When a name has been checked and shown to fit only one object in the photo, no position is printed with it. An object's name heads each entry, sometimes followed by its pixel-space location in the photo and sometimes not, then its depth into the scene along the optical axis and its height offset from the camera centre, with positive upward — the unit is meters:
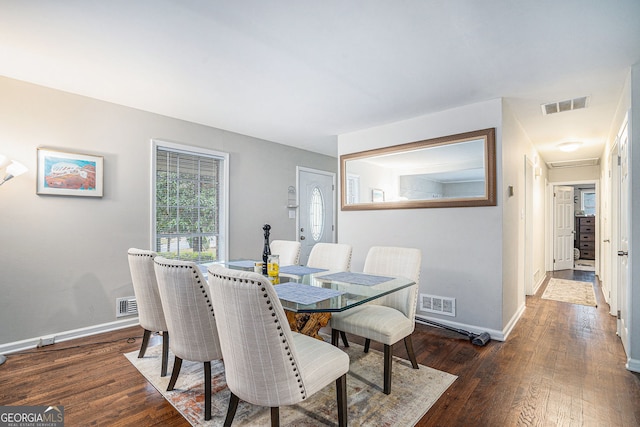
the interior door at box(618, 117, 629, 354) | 2.59 -0.21
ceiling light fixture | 4.55 +1.05
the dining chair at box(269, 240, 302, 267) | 3.24 -0.39
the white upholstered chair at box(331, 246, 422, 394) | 2.08 -0.72
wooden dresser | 8.44 -0.54
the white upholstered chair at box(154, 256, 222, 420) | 1.75 -0.57
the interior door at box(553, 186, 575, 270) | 6.70 -0.24
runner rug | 4.45 -1.19
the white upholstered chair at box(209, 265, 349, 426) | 1.29 -0.57
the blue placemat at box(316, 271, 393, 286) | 2.21 -0.47
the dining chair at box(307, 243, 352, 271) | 2.96 -0.41
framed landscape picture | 2.86 +0.39
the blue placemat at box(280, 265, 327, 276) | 2.61 -0.47
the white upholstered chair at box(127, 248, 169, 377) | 2.22 -0.59
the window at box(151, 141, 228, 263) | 3.65 +0.15
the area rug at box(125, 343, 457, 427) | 1.79 -1.17
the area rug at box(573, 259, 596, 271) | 7.15 -1.18
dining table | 1.69 -0.48
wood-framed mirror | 3.17 +0.48
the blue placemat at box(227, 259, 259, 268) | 2.97 -0.48
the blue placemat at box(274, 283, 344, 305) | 1.76 -0.48
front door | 5.32 +0.13
